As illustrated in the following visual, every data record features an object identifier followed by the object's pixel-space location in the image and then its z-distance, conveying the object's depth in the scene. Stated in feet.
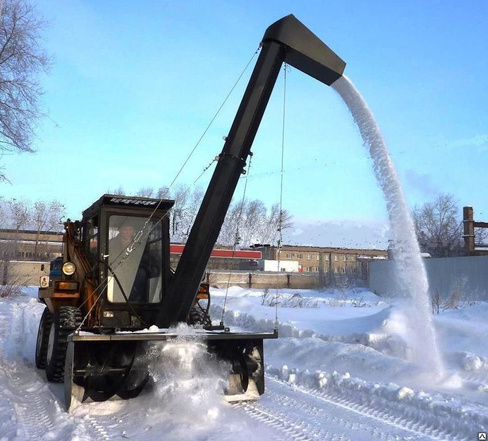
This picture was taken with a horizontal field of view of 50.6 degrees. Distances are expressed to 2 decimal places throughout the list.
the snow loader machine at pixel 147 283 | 19.88
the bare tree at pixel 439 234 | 146.92
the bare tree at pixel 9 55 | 60.39
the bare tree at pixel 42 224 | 161.48
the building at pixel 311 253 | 288.16
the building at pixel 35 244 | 134.95
